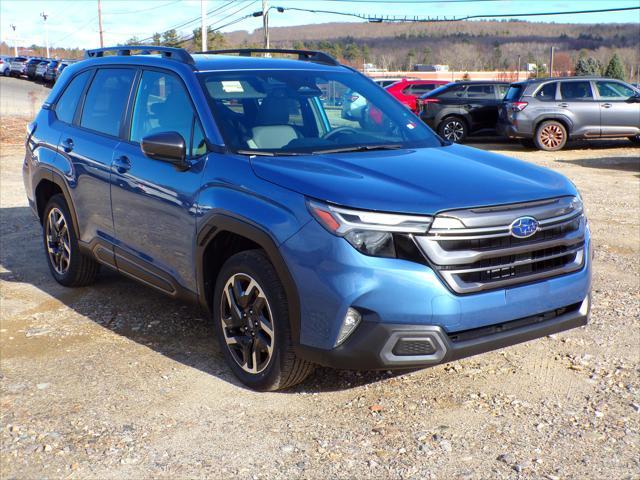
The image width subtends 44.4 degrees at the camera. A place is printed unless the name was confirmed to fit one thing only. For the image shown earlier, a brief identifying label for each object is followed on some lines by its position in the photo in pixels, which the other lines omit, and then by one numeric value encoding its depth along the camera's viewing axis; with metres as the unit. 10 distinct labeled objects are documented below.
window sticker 4.81
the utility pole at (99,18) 77.00
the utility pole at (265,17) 44.16
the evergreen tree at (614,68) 69.88
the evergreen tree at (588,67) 75.68
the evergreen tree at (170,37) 72.24
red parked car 23.91
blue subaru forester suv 3.65
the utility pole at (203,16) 37.95
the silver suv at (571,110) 17.64
